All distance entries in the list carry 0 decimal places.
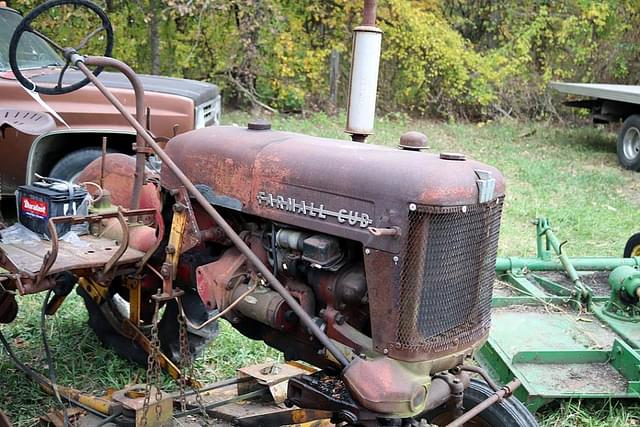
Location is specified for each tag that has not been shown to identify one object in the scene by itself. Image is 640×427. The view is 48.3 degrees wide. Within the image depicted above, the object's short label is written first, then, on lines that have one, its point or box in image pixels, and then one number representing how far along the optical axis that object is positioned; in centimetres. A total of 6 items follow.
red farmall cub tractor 237
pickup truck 559
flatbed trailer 1069
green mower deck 370
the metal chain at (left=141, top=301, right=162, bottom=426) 284
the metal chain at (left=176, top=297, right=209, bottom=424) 290
